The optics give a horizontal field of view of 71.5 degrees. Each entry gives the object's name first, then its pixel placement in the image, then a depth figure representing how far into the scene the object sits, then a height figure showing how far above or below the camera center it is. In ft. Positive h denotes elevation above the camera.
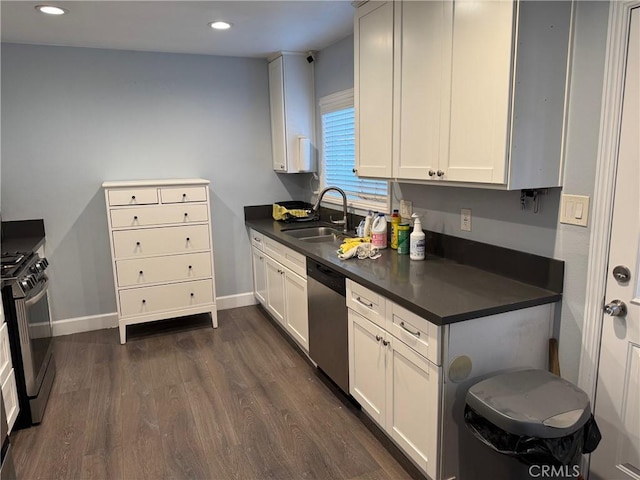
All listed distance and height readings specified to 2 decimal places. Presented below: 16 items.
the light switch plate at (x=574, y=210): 5.76 -0.71
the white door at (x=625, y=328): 5.19 -2.13
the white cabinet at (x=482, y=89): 5.56 +0.93
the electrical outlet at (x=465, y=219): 7.72 -1.07
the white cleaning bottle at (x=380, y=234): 9.16 -1.52
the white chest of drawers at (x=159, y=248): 11.37 -2.22
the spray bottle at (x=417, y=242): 8.14 -1.51
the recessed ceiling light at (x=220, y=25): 9.68 +2.99
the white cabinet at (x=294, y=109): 12.75 +1.49
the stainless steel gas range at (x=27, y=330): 7.78 -2.98
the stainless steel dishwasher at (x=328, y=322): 8.05 -3.08
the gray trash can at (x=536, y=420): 4.62 -2.78
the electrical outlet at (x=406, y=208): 9.29 -1.04
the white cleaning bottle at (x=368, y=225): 9.95 -1.45
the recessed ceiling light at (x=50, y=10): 8.45 +2.97
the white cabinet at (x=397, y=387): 5.84 -3.35
